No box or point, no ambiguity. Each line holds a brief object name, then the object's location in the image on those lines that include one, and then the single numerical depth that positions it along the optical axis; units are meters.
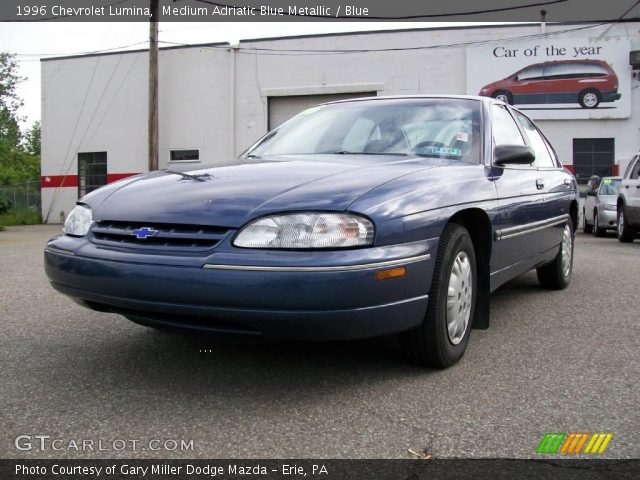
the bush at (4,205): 19.28
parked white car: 10.36
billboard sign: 17.00
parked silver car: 12.80
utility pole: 16.94
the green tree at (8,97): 43.90
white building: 17.19
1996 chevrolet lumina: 2.43
